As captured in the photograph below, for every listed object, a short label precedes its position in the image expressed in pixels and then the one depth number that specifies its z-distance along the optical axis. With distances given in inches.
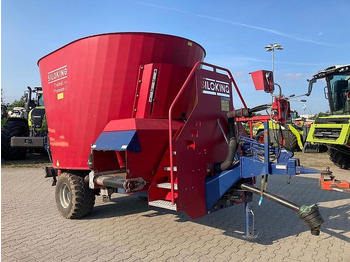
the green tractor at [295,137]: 543.3
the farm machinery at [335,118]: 363.9
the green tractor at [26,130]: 440.8
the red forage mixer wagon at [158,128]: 149.1
